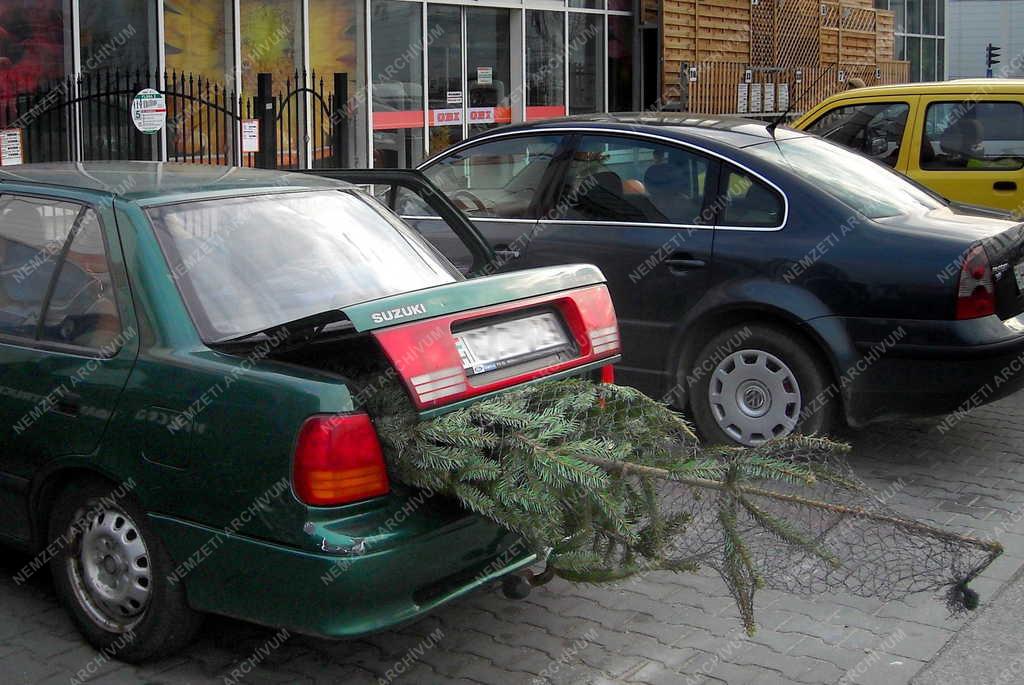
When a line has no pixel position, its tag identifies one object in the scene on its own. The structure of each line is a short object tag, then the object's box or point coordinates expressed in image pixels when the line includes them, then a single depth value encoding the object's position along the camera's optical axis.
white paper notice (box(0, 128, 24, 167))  10.15
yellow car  9.23
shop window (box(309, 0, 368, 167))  13.94
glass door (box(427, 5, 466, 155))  15.54
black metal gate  11.20
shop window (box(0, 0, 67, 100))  10.97
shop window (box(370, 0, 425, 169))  14.78
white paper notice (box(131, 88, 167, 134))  10.91
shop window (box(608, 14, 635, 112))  18.98
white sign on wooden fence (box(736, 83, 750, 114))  20.61
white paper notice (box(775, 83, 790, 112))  21.98
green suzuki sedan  3.63
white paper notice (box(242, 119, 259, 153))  11.78
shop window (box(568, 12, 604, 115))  18.27
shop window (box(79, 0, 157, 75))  11.66
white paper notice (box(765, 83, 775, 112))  21.46
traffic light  32.06
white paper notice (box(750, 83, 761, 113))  21.01
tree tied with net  3.58
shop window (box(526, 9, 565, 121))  17.28
